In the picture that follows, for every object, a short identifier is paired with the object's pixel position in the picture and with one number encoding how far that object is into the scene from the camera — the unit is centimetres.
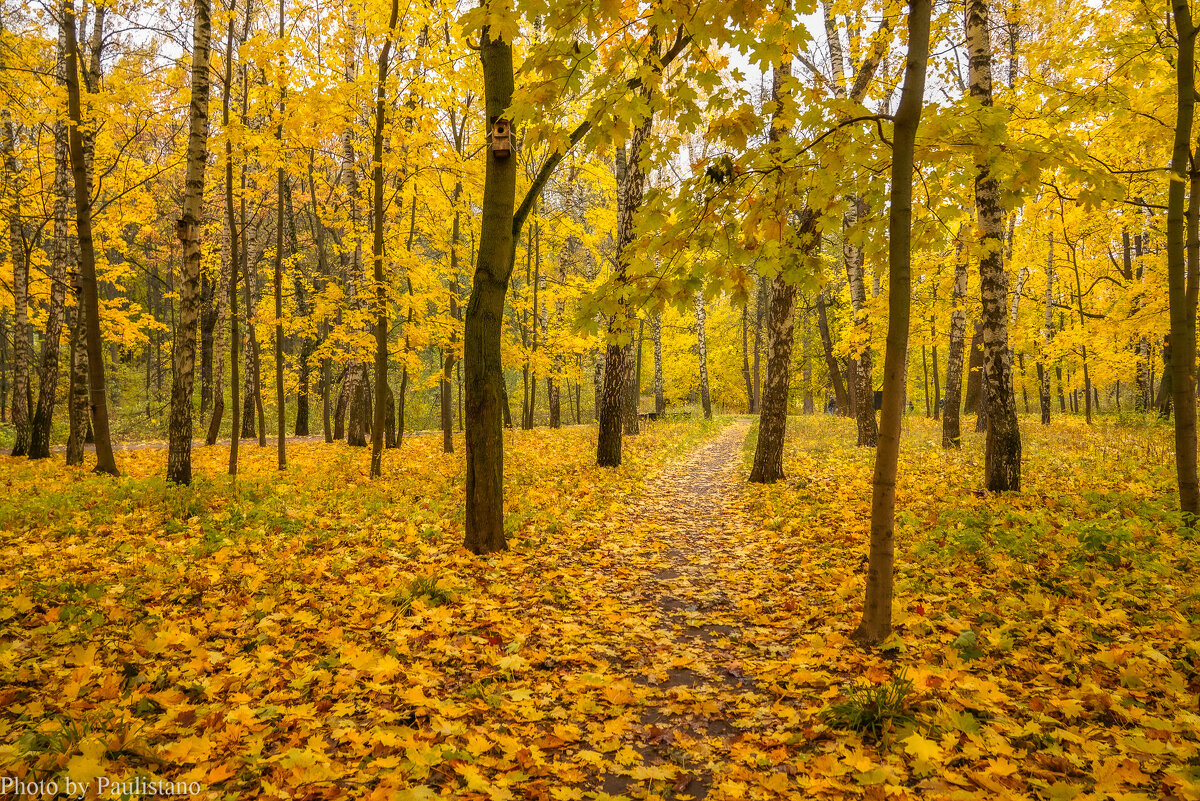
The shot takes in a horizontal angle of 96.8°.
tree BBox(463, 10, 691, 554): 555
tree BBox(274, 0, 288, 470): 962
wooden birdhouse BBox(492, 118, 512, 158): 532
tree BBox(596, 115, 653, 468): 1070
